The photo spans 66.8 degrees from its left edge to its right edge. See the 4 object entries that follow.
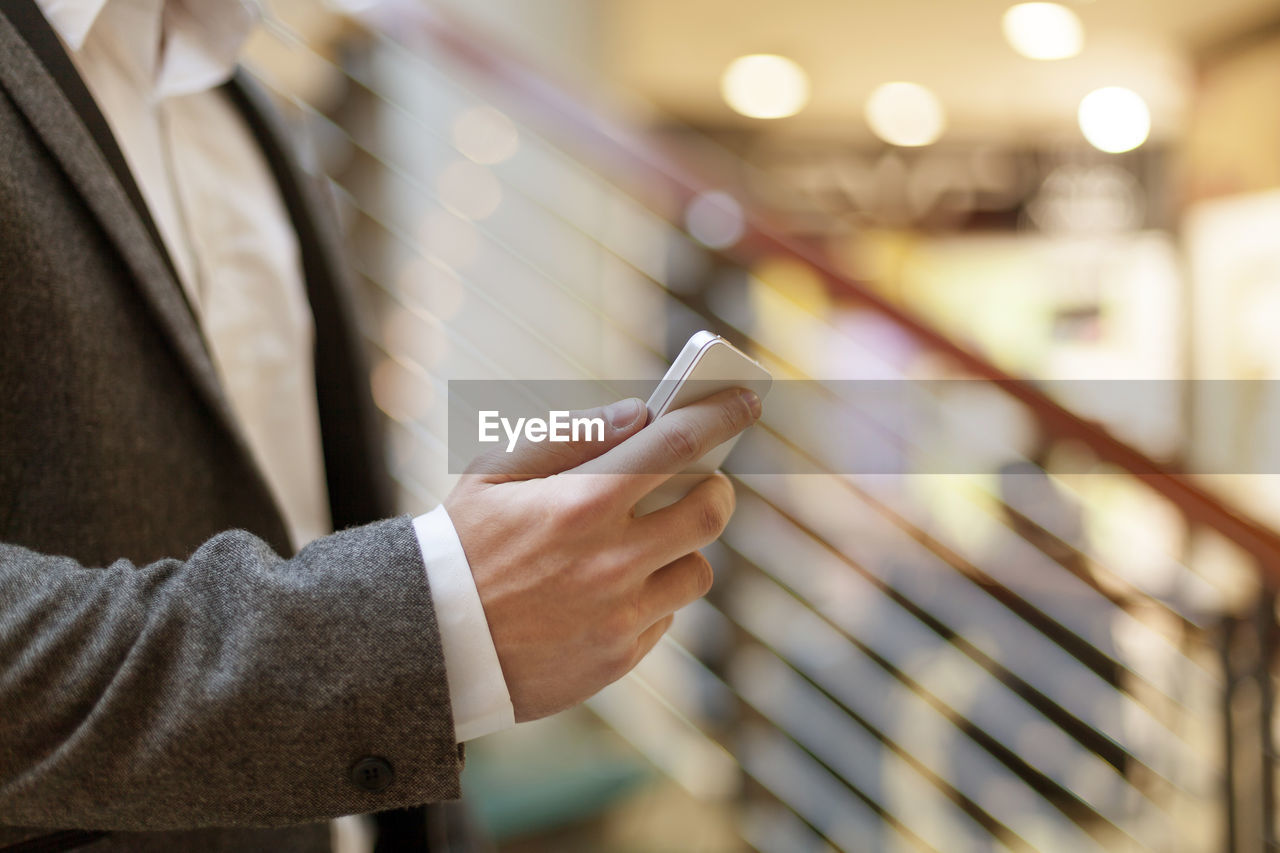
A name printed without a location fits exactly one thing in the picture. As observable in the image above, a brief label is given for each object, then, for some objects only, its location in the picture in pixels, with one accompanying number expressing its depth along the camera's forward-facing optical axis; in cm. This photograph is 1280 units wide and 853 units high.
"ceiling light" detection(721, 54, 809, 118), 495
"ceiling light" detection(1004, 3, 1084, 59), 416
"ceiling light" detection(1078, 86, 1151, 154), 534
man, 47
